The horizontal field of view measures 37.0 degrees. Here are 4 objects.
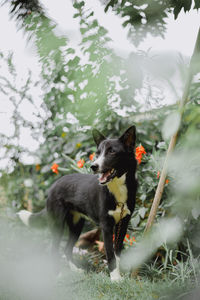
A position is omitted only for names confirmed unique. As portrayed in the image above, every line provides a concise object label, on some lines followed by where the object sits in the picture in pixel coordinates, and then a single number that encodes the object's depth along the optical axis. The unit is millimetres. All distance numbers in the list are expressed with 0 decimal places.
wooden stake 1858
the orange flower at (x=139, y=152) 2539
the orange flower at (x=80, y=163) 2946
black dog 2314
